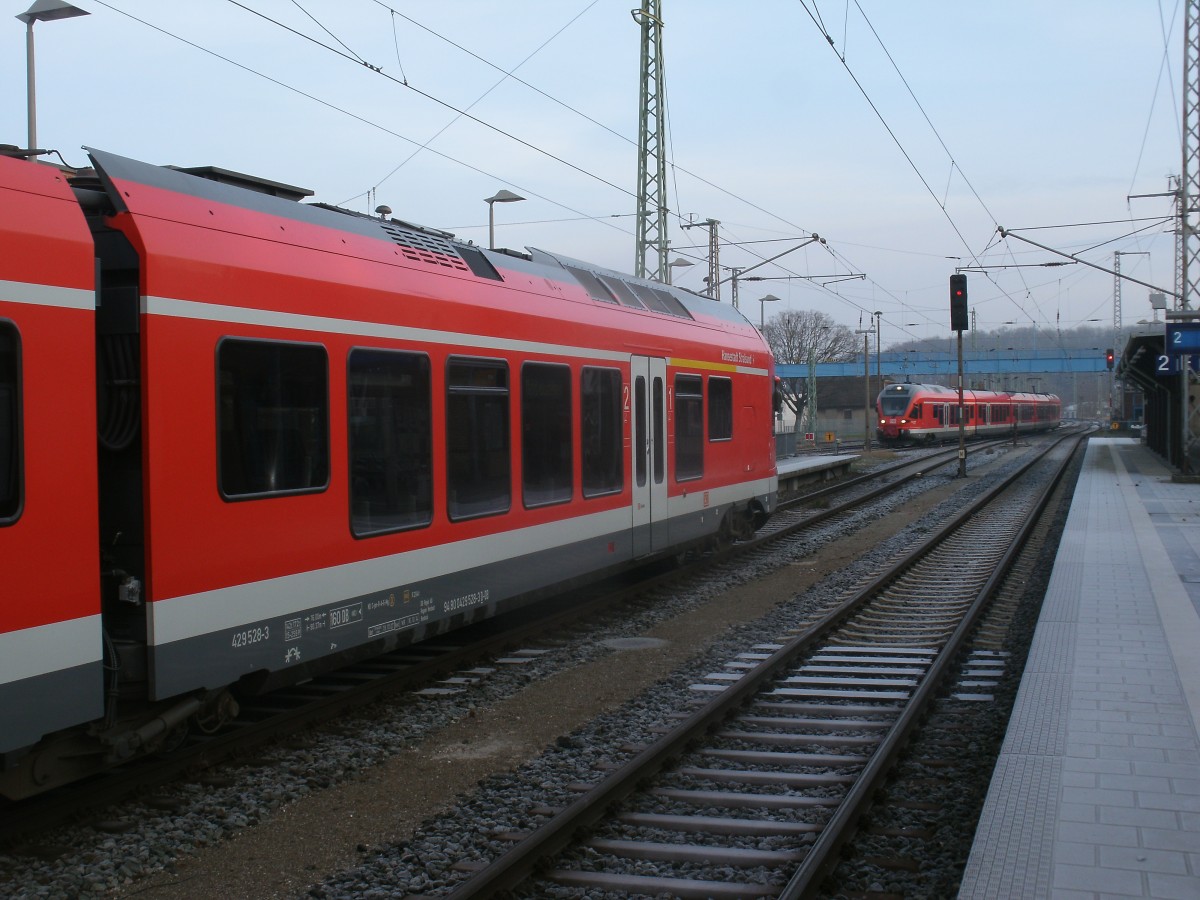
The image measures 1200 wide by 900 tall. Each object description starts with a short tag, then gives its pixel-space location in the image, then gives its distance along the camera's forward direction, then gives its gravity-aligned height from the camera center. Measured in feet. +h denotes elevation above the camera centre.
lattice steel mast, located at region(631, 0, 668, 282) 70.95 +17.75
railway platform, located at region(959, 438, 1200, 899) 14.69 -5.95
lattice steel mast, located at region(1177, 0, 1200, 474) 82.07 +14.59
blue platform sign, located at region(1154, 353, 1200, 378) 80.64 +4.01
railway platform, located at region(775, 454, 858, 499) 85.97 -3.95
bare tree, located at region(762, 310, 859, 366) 307.78 +24.75
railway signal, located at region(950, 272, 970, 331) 89.86 +9.63
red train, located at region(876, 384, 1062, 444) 163.22 +1.14
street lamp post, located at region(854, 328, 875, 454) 151.57 +0.67
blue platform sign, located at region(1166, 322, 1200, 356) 79.15 +5.67
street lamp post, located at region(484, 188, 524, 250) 69.11 +14.44
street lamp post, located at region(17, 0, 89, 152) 34.86 +13.45
